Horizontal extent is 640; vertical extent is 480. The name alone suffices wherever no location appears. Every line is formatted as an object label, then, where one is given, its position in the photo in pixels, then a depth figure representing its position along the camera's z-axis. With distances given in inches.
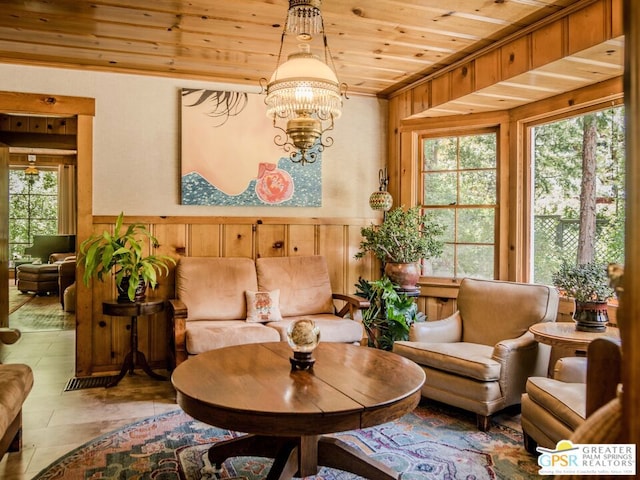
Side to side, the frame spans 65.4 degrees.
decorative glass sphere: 91.5
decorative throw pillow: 155.7
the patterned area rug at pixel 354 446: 93.5
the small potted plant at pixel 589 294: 110.2
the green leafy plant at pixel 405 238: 164.4
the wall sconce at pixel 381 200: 179.0
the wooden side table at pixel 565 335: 105.7
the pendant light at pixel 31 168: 393.7
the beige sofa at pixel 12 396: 85.6
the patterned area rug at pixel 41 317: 230.4
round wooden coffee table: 71.2
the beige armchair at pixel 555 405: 87.1
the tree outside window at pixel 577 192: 133.1
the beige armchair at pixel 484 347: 116.6
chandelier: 97.3
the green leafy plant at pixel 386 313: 161.6
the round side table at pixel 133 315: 146.2
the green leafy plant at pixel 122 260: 145.6
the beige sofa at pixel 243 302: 136.9
